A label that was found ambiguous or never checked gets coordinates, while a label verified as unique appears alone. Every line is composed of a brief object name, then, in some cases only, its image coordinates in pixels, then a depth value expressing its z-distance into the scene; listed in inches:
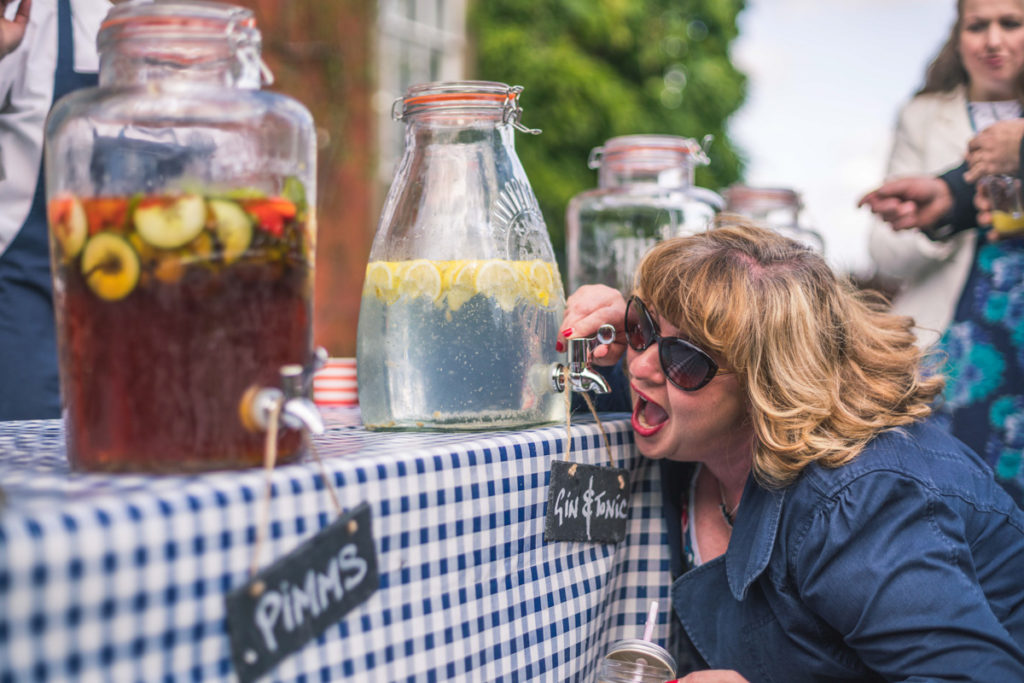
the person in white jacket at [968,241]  78.3
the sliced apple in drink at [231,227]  33.6
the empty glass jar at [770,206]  97.6
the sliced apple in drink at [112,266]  33.0
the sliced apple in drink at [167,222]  32.8
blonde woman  47.0
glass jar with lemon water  48.8
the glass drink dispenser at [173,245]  33.1
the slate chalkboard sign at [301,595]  32.7
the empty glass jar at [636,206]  79.0
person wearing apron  64.7
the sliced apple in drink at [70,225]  34.0
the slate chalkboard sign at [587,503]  49.8
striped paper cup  66.8
